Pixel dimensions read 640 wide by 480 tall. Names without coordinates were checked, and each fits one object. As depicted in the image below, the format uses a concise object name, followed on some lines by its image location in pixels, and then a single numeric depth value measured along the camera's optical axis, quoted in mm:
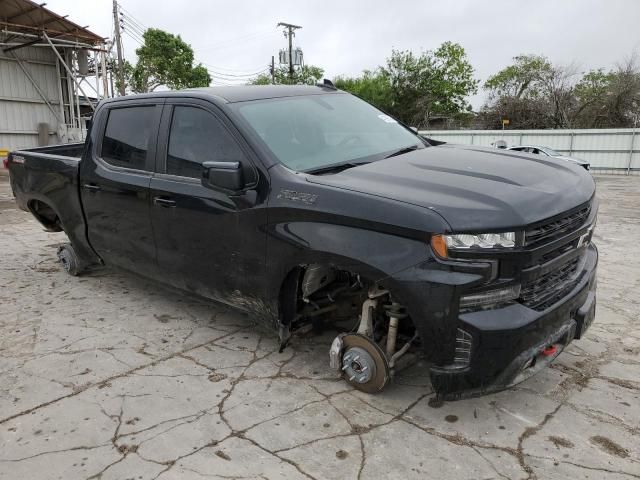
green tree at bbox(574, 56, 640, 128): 29109
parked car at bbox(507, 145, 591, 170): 17375
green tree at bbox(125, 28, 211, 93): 40312
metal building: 20094
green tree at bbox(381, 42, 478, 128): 39219
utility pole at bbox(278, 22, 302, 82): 41747
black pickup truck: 2621
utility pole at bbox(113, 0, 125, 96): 32144
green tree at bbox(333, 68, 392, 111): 39688
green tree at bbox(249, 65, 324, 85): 50344
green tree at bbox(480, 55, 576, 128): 32062
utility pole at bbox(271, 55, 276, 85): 50081
